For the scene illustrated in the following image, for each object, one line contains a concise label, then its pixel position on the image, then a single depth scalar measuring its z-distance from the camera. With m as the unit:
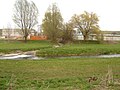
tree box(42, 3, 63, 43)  38.89
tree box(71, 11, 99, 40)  41.99
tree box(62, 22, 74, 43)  40.91
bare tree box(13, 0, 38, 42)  40.42
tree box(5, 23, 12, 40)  65.51
